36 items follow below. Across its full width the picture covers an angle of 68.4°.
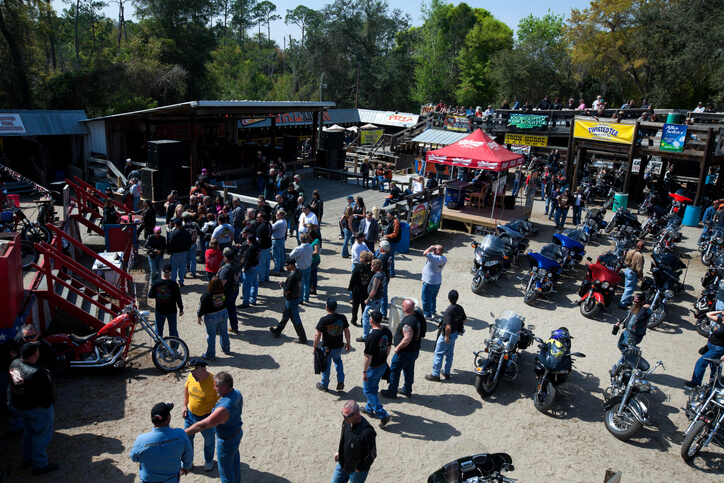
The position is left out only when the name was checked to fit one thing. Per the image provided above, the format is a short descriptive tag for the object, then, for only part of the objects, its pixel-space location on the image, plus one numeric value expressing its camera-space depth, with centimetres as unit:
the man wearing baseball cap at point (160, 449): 436
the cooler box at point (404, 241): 1412
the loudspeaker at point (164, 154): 1641
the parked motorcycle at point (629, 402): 666
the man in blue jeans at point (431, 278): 937
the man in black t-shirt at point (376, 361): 637
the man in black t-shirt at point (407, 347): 680
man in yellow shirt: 525
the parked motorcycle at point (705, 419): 635
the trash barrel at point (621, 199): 1908
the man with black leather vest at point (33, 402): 530
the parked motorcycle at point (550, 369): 720
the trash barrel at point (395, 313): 822
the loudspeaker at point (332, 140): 2455
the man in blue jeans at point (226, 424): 478
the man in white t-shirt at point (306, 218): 1172
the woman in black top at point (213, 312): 754
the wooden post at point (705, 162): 1777
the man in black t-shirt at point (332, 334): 674
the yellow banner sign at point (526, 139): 2419
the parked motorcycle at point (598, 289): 1061
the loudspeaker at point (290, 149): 2417
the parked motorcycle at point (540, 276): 1112
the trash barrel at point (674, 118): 1953
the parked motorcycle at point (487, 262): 1152
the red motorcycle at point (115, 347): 724
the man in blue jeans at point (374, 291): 856
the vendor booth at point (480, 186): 1595
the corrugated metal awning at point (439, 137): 2495
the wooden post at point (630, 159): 1937
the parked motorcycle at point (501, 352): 745
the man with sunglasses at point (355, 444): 465
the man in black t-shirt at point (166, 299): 763
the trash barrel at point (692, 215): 1861
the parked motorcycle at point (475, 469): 415
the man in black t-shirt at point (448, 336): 753
